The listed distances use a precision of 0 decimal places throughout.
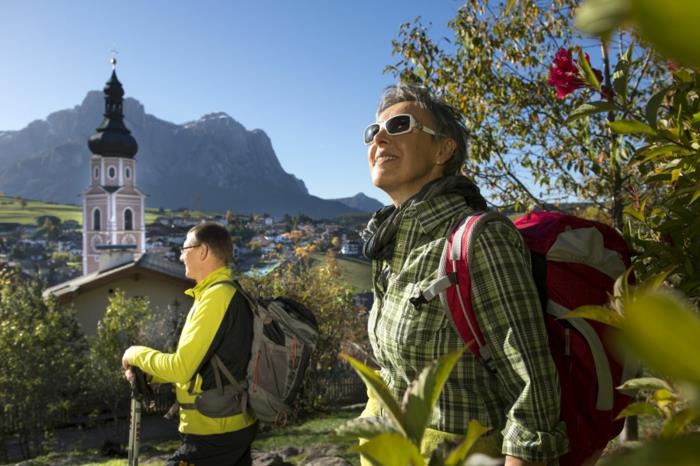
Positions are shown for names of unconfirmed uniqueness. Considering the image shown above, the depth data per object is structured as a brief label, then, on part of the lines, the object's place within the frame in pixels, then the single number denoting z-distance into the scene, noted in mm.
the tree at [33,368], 15289
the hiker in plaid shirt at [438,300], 1342
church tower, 72500
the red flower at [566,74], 1709
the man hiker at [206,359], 2863
